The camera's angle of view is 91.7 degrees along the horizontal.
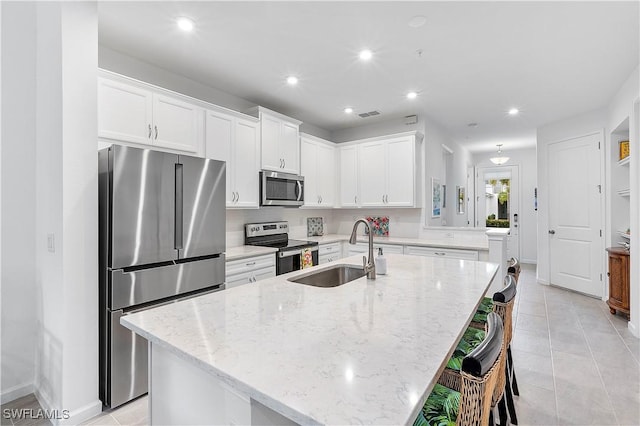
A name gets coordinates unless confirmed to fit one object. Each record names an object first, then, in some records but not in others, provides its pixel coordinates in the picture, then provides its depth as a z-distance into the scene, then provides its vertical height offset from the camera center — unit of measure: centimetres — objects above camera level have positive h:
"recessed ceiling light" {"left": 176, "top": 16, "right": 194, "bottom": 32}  234 +146
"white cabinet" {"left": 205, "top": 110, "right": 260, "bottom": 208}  326 +69
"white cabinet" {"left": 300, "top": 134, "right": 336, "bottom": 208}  459 +66
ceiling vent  461 +149
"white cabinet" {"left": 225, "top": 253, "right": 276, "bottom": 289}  298 -58
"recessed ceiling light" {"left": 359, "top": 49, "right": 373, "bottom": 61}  281 +146
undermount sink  213 -46
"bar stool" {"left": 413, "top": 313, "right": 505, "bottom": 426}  80 -44
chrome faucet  188 -33
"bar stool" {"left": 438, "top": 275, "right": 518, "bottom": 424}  129 -66
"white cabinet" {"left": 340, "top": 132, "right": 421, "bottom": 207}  452 +63
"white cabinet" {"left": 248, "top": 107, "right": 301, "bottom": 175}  383 +94
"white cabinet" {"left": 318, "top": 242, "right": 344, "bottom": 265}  430 -57
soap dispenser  201 -35
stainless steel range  358 -40
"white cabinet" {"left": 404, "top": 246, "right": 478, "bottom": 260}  379 -52
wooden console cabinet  358 -81
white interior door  464 -6
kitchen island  73 -43
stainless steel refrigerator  208 -23
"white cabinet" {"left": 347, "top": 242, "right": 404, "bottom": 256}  435 -53
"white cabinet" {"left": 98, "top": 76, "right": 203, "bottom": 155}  246 +84
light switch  205 -20
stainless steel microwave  378 +30
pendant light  741 +126
